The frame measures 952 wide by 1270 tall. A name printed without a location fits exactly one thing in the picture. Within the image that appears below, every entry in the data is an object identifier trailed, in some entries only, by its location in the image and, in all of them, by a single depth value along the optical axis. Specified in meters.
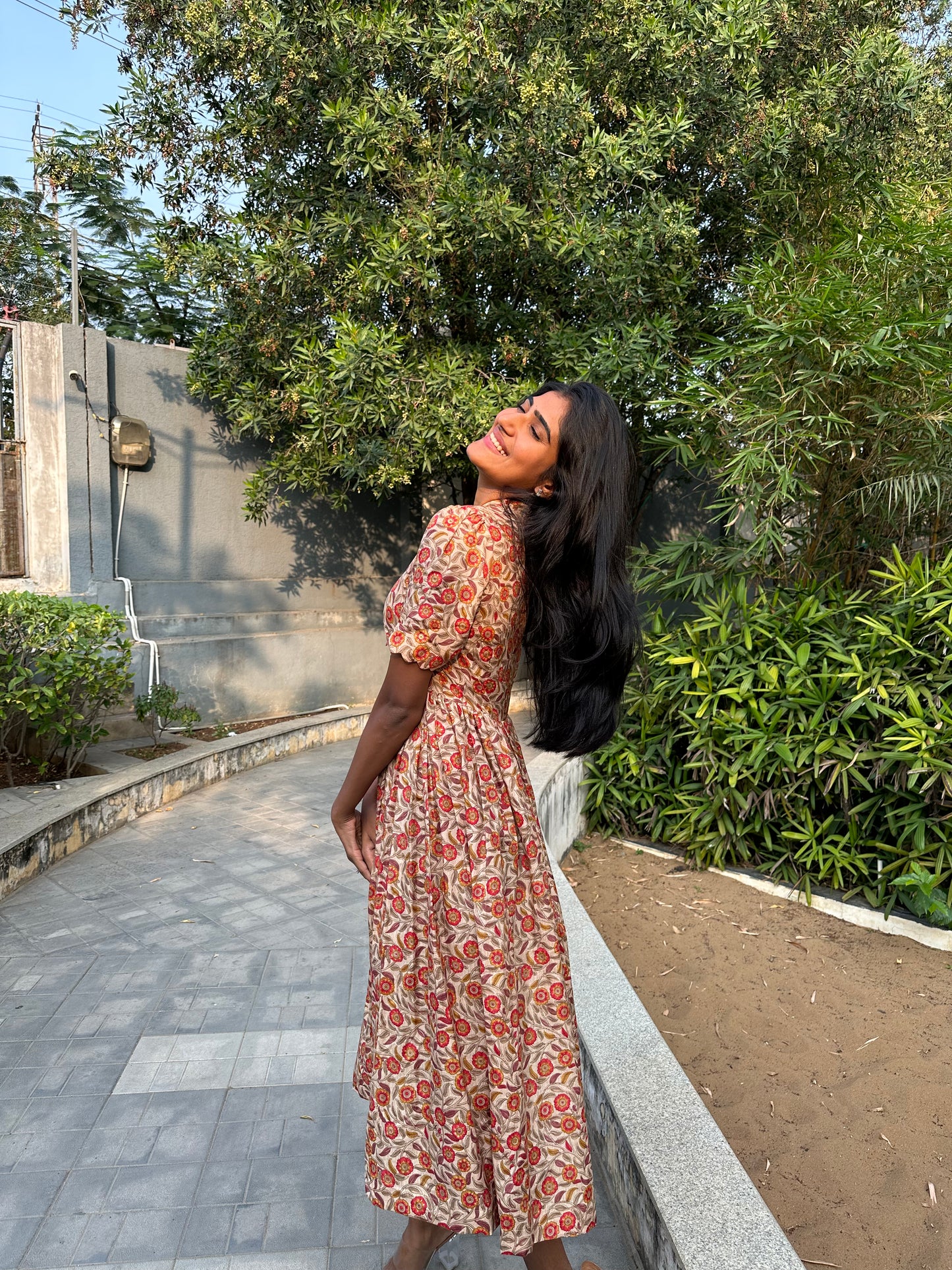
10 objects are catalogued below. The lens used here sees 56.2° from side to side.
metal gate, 6.03
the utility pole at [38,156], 6.12
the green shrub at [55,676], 4.45
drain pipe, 6.52
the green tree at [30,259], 9.95
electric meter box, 6.57
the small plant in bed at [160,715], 5.74
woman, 1.56
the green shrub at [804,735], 3.54
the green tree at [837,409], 3.66
